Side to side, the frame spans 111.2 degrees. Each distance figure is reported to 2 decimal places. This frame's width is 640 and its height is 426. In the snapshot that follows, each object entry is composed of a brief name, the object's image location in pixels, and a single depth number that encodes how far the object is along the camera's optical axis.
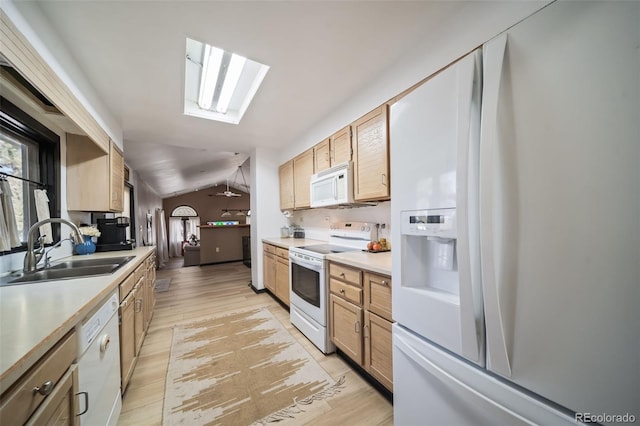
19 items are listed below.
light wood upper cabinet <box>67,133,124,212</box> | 2.02
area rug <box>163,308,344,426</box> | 1.41
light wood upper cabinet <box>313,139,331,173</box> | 2.56
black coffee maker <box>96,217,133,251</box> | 2.44
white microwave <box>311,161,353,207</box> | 2.16
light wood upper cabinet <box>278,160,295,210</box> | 3.41
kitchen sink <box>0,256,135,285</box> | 1.34
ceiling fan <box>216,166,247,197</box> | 6.69
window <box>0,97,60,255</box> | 1.40
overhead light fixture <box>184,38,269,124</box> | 1.75
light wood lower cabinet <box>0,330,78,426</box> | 0.52
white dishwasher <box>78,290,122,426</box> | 0.87
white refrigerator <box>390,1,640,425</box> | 0.51
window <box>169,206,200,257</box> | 9.74
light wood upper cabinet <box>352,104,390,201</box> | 1.81
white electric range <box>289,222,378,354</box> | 1.99
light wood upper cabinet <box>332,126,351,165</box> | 2.23
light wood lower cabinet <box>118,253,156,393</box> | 1.45
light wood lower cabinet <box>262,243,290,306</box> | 2.85
